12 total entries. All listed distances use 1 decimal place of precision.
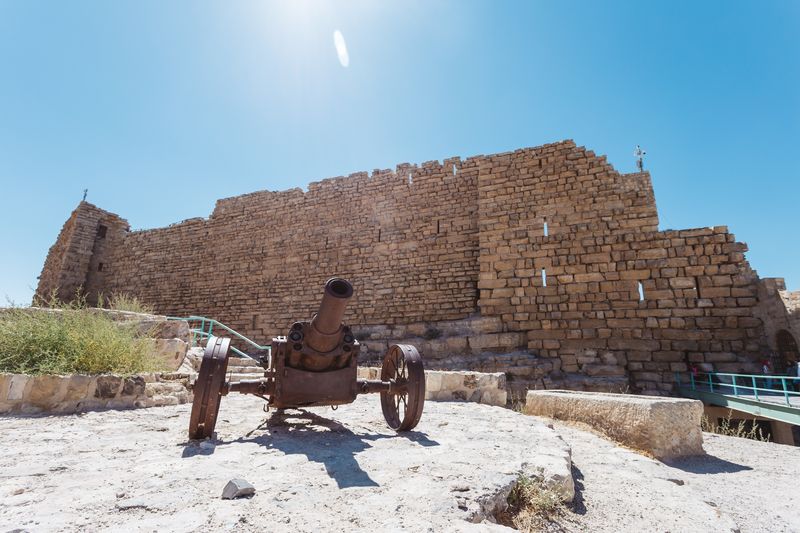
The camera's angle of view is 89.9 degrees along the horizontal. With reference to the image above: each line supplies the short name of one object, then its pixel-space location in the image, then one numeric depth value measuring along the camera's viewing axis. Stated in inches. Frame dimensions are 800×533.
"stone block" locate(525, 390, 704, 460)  153.3
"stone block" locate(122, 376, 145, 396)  166.1
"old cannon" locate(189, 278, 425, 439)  127.2
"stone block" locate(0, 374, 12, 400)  144.6
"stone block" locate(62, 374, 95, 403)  153.6
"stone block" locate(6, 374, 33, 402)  145.6
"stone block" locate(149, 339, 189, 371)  214.8
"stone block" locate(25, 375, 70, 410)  148.2
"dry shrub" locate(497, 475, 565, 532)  76.0
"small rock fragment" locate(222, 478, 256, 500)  71.4
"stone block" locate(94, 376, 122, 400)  159.6
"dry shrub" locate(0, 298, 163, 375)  161.0
